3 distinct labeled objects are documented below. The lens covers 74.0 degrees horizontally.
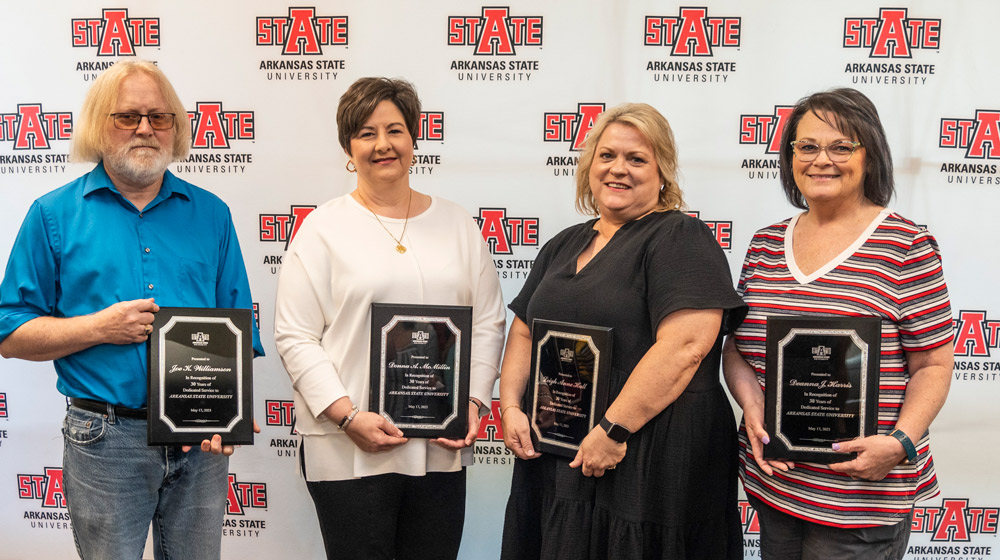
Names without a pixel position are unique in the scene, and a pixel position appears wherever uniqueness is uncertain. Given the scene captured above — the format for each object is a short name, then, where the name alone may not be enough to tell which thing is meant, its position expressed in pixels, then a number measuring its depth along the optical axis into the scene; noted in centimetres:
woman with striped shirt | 144
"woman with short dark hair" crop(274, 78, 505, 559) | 174
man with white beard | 159
